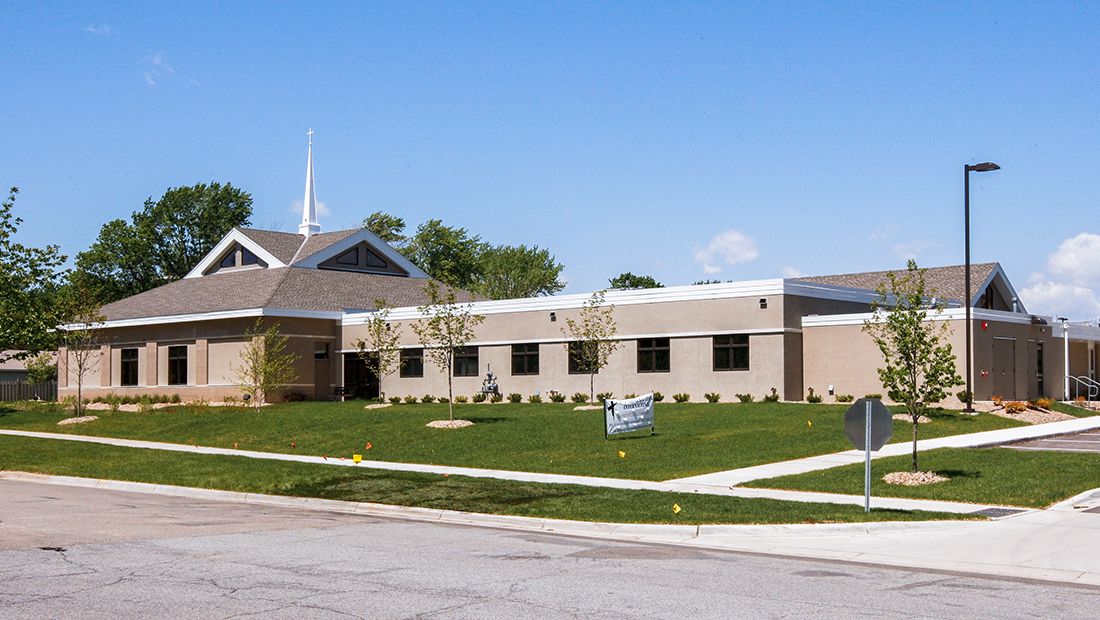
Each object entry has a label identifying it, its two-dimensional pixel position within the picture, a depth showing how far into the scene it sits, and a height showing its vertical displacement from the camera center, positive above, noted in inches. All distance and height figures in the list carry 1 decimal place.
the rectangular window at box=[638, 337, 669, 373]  1505.9 -13.9
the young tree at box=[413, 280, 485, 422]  1200.8 +29.5
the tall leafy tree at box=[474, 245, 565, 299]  3484.3 +255.2
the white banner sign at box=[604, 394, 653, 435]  981.8 -67.2
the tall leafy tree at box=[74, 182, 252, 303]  3051.2 +334.5
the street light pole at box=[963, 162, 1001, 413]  1167.0 +133.6
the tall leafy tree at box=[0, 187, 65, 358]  1562.5 +89.9
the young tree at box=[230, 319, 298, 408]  1514.5 -27.8
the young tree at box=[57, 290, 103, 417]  1504.7 +24.8
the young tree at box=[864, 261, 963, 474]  740.0 -9.7
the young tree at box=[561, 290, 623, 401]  1469.0 +12.5
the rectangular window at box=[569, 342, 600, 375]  1464.1 -18.4
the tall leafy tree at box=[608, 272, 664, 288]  4069.9 +263.3
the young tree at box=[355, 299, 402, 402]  1508.4 +6.4
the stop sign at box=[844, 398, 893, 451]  587.2 -46.3
